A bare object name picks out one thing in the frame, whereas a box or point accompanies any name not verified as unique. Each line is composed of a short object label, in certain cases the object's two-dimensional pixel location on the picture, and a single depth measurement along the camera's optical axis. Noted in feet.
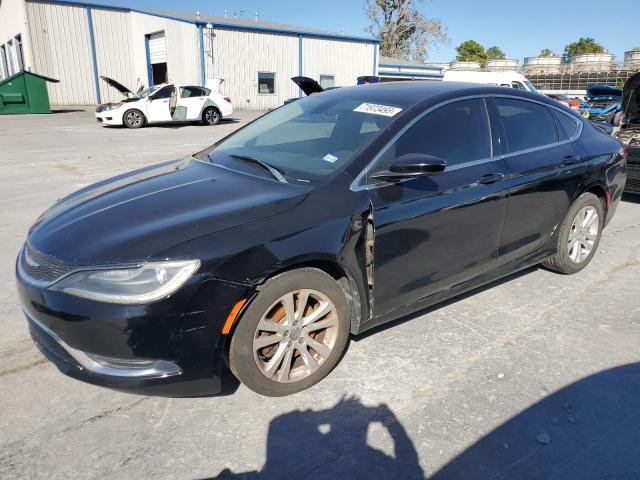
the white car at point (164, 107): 54.75
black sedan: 7.45
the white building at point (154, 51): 84.84
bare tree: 169.76
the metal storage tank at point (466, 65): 157.36
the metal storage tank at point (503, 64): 180.55
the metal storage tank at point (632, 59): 150.25
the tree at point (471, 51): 273.95
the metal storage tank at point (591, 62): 159.53
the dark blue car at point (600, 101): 55.01
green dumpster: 66.39
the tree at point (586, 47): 267.70
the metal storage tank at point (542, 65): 176.04
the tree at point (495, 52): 309.88
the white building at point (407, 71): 122.42
